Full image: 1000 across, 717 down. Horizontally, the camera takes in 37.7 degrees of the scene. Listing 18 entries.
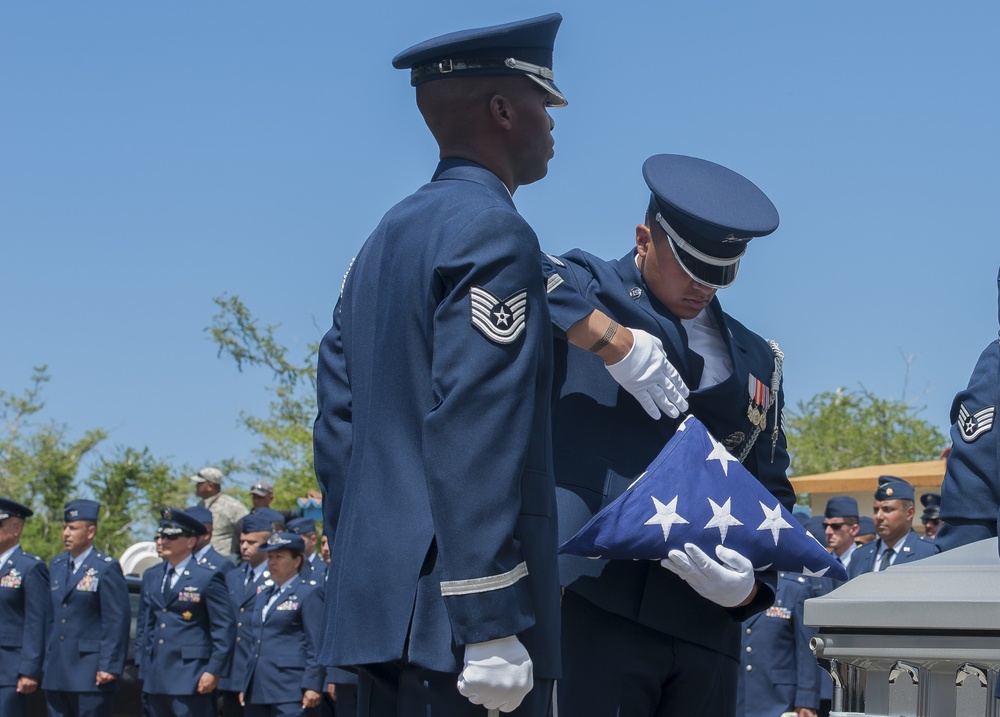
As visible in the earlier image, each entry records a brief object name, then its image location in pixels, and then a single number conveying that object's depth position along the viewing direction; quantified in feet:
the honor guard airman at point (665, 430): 12.21
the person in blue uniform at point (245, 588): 42.60
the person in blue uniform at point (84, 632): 41.60
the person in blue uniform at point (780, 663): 35.78
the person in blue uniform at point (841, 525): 40.93
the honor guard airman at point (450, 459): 8.96
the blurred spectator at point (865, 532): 45.65
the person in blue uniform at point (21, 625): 42.01
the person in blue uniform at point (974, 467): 14.47
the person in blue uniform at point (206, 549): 43.16
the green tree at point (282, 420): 75.25
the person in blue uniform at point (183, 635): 41.16
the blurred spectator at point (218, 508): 55.16
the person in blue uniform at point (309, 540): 42.29
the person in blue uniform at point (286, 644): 40.14
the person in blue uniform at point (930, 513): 39.19
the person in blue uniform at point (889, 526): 36.17
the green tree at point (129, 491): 78.79
